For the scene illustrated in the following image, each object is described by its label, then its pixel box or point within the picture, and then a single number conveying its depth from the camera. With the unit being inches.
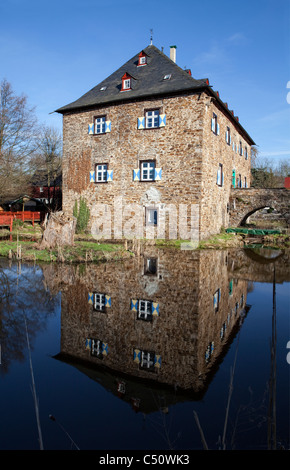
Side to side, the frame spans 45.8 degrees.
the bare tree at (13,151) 915.4
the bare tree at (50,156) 1337.7
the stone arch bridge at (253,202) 799.1
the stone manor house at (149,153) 667.4
